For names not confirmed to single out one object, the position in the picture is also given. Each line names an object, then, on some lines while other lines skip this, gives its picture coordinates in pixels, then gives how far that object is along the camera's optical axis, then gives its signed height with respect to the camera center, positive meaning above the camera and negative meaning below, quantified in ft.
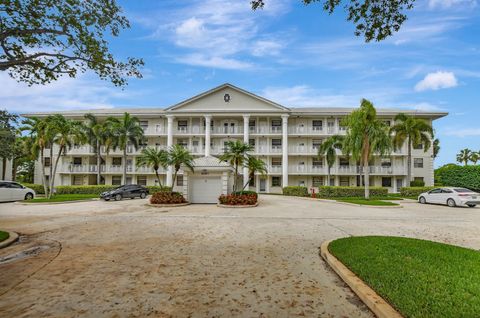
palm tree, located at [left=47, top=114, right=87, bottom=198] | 88.56 +11.17
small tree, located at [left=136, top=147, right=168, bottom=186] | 71.26 +2.22
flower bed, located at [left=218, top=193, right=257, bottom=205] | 66.08 -7.55
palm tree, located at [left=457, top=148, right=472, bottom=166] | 230.48 +12.71
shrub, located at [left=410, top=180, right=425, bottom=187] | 113.06 -5.09
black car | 83.64 -8.51
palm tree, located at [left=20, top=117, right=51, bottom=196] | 88.69 +10.62
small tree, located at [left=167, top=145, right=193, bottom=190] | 68.90 +2.35
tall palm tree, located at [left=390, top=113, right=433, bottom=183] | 97.43 +14.11
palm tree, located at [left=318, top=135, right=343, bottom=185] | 107.34 +8.56
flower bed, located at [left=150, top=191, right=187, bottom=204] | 69.31 -7.93
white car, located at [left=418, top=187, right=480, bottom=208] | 66.28 -6.46
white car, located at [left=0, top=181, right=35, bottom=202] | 79.92 -8.37
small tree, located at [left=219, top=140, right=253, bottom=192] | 69.72 +3.64
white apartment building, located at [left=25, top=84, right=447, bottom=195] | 119.03 +12.21
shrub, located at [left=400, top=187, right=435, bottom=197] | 98.78 -7.27
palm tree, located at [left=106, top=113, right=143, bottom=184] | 110.83 +14.03
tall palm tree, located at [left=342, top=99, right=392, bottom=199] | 81.61 +10.48
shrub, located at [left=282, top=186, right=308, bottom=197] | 104.27 -8.35
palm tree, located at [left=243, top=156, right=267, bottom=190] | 73.67 +0.98
